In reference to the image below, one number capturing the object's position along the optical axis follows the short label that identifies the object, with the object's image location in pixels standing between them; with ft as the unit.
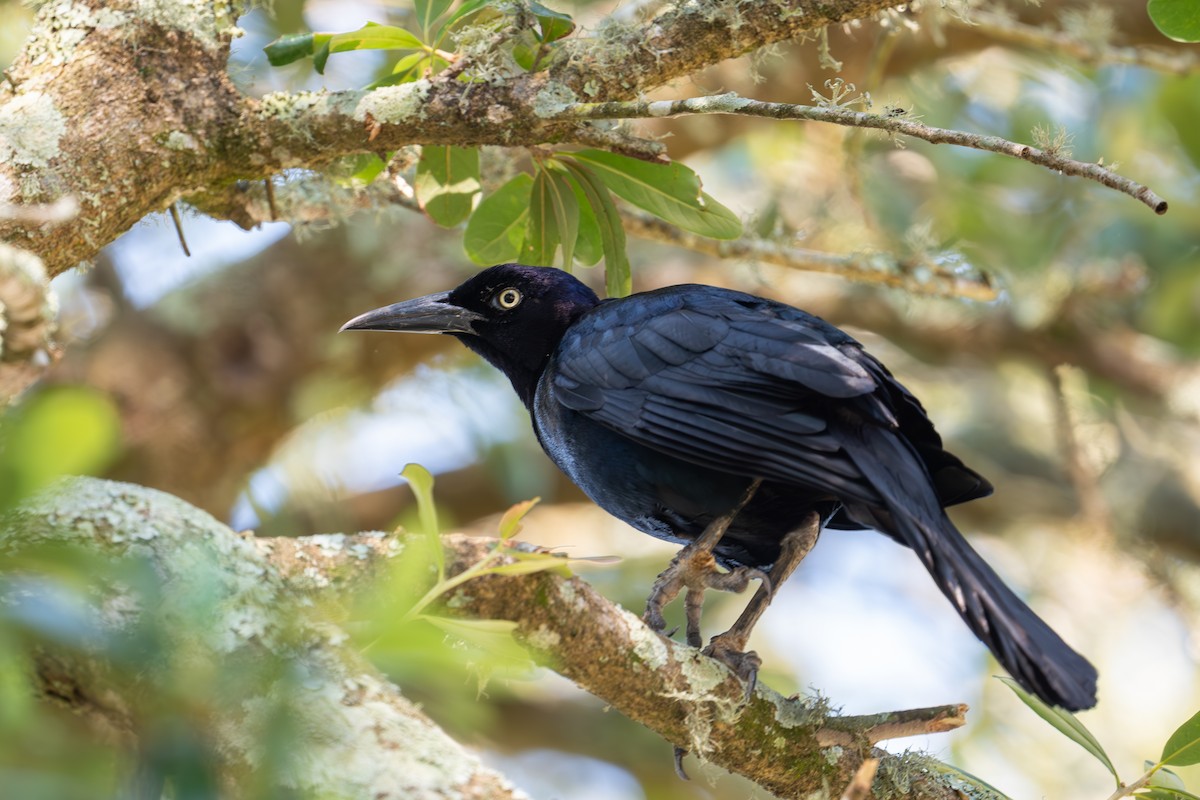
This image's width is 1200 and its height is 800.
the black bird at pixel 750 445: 17.70
